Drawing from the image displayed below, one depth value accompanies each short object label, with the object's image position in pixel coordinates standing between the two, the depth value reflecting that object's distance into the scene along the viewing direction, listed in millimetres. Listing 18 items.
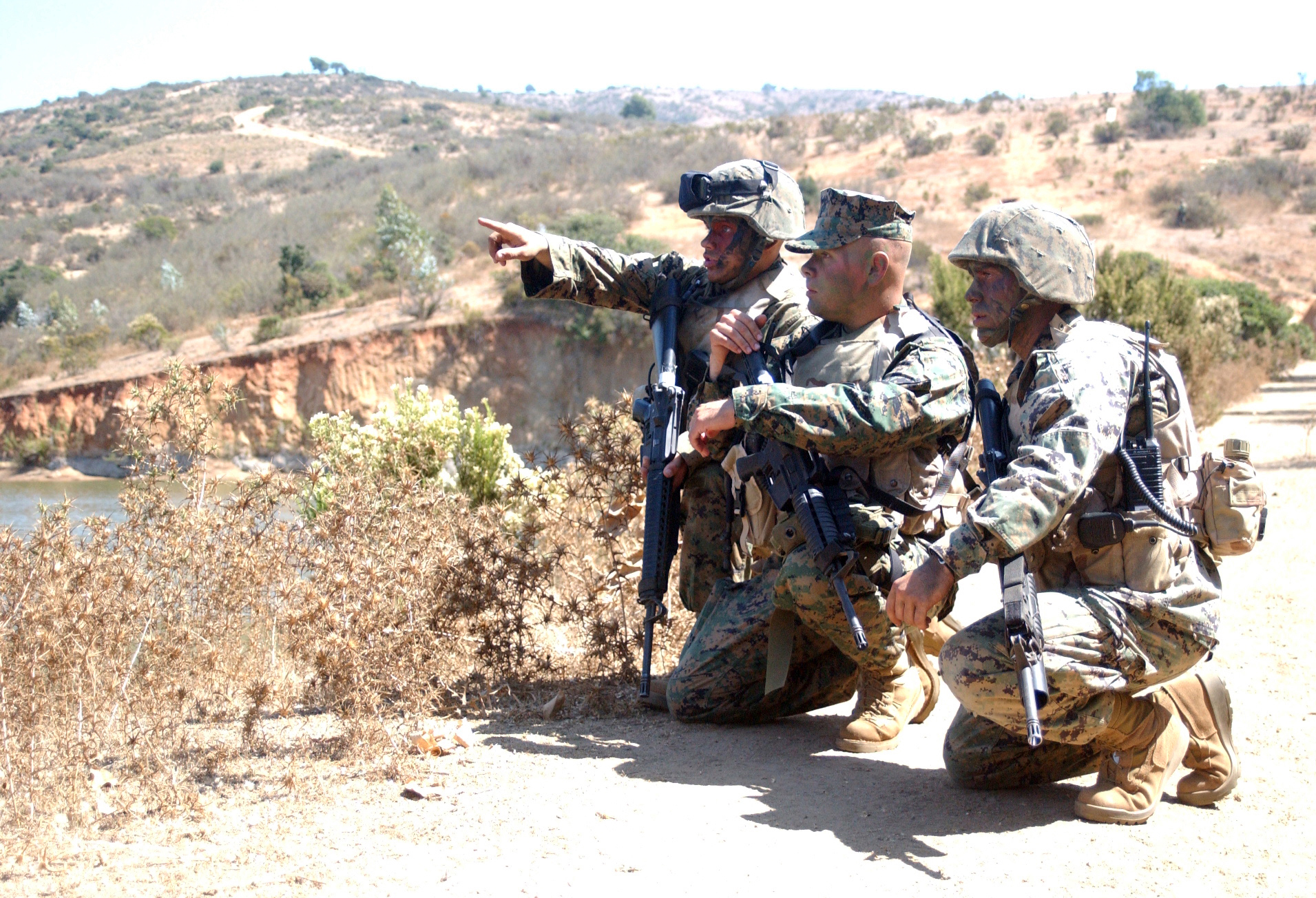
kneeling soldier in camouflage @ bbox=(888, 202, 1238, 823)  2941
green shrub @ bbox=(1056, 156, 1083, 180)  35719
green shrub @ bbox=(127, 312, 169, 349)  24328
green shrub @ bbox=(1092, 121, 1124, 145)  40906
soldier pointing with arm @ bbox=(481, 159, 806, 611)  4340
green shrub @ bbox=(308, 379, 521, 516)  7457
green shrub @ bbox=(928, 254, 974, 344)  16469
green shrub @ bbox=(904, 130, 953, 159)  38781
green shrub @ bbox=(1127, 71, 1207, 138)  42844
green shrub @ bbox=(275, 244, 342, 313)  25781
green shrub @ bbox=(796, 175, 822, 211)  28859
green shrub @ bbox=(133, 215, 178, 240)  35656
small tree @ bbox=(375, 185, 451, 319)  23531
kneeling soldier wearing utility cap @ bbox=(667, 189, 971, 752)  3516
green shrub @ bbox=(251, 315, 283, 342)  23375
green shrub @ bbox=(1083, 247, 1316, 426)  13141
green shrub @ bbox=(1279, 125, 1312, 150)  39750
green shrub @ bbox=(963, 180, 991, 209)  32031
